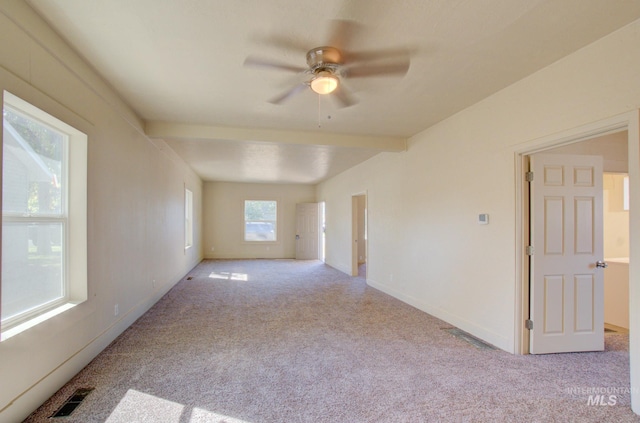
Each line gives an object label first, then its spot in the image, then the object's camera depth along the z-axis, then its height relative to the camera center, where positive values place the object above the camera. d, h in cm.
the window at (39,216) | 197 -3
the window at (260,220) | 1022 -27
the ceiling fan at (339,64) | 212 +108
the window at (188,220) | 731 -19
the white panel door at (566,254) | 299 -41
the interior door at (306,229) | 1020 -56
